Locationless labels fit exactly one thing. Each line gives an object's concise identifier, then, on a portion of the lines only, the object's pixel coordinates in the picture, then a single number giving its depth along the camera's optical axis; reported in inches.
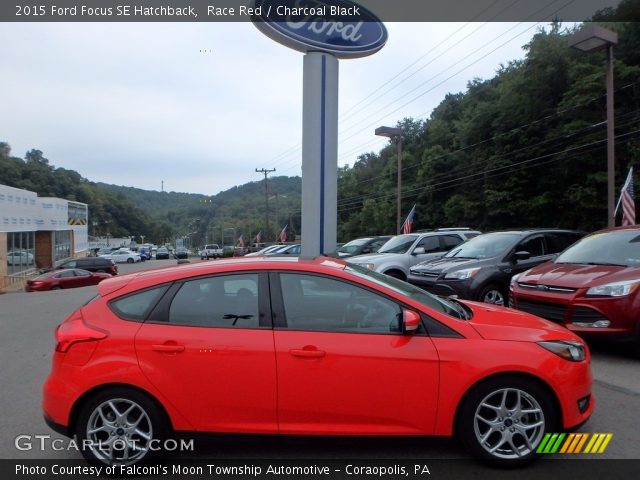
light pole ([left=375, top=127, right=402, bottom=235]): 1002.7
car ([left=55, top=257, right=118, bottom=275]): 1229.7
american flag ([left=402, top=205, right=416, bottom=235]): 999.3
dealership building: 1232.8
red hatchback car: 141.0
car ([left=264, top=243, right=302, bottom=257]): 890.1
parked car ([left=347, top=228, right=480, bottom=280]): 504.7
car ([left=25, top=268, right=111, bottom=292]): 963.6
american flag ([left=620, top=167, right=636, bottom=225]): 526.9
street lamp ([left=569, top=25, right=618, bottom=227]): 477.7
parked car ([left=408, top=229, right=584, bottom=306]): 365.7
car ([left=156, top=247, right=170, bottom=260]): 2942.9
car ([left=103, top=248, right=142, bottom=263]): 2266.2
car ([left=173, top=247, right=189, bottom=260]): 2798.2
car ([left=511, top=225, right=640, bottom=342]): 238.8
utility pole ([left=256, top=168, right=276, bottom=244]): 2548.0
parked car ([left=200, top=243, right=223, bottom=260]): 2421.3
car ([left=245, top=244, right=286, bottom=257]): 951.0
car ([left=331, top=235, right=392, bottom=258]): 687.1
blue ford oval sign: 418.3
